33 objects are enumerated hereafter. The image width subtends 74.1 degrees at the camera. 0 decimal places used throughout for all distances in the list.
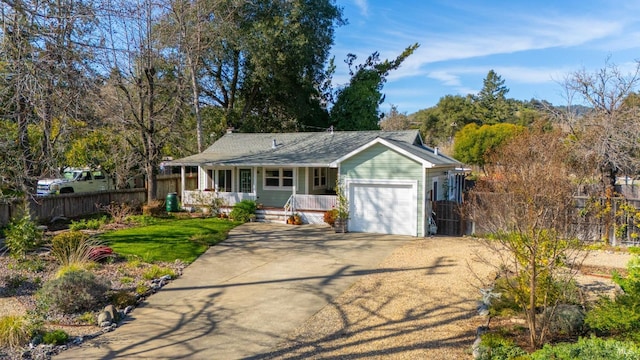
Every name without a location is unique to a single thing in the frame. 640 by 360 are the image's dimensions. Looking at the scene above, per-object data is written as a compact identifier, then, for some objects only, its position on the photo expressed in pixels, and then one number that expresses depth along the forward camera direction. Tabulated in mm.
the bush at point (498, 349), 5332
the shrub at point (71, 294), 7957
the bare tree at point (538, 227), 5873
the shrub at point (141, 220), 17905
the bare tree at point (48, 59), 7340
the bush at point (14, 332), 6336
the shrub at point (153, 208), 19562
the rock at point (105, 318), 7471
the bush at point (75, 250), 10743
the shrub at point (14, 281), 9414
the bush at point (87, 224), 15902
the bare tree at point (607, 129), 15433
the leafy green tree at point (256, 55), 25797
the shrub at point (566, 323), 6145
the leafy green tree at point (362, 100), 33031
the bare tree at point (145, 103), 19062
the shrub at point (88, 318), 7597
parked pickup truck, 22078
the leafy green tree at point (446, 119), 55375
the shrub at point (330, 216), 17636
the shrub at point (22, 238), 11672
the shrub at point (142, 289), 9078
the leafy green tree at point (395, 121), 63375
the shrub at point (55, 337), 6550
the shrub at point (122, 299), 8348
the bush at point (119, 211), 18203
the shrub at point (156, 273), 10156
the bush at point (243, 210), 19516
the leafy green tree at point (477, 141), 36562
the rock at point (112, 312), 7619
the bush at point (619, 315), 5434
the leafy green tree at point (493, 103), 54562
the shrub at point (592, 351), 4438
